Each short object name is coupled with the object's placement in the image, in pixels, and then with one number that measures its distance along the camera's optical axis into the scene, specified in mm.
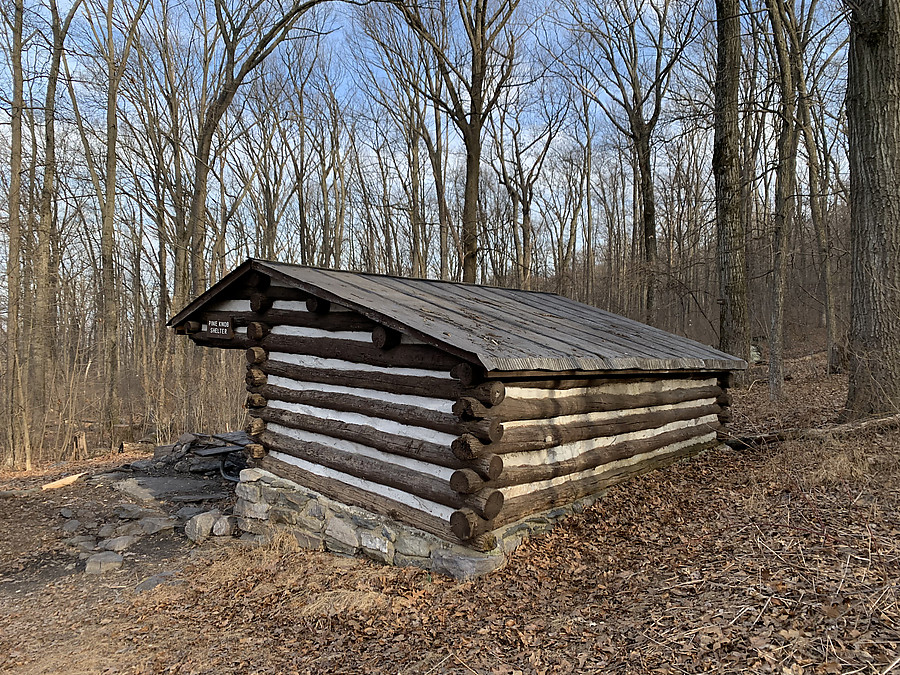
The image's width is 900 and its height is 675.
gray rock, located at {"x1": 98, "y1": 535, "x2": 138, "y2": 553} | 7480
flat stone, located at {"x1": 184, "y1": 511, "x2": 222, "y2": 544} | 7699
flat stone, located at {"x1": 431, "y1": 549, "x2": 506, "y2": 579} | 5203
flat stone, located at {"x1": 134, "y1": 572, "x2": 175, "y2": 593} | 6219
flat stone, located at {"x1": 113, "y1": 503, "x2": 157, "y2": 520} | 8602
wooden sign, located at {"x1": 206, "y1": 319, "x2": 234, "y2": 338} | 8500
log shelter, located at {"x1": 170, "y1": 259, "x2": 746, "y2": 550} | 5297
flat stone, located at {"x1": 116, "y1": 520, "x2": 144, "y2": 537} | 7965
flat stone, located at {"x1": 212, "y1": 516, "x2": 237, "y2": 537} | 7750
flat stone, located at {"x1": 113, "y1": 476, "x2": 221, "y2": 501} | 9539
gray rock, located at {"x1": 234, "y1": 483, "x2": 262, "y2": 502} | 7855
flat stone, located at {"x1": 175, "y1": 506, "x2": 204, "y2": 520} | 8547
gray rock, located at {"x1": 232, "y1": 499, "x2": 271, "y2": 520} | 7736
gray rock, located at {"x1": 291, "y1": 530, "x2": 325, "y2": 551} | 6934
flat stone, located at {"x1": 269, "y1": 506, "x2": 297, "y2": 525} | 7406
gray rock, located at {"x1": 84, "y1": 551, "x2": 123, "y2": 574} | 6789
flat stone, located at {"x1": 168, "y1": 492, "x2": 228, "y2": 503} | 9297
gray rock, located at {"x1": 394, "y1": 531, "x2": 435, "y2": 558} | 5703
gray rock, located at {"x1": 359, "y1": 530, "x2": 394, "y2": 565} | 6073
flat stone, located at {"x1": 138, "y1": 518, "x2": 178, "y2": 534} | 8031
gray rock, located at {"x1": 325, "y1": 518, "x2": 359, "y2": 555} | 6492
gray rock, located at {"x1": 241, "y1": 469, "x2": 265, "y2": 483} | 7957
